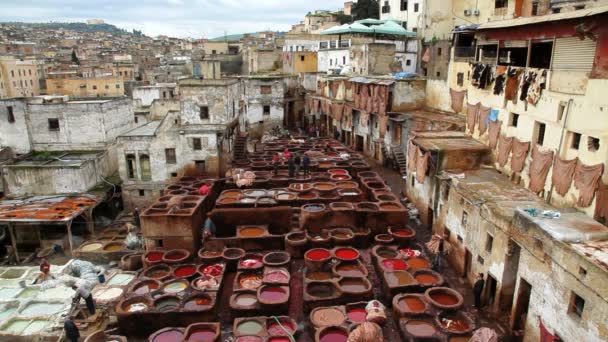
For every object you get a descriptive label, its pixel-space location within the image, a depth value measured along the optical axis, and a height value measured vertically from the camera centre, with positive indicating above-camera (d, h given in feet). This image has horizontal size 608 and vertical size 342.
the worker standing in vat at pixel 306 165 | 88.63 -20.47
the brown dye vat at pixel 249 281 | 54.54 -27.70
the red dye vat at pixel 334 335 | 44.51 -27.91
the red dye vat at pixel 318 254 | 59.62 -26.23
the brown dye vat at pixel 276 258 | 59.57 -26.90
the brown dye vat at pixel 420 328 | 44.14 -27.40
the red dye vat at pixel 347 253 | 60.57 -26.52
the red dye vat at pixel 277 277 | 55.09 -27.20
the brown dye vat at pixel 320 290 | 52.80 -27.69
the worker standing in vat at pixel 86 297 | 51.62 -27.70
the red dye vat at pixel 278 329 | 45.75 -28.20
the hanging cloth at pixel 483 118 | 66.20 -8.33
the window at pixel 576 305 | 35.14 -19.71
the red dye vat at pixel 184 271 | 58.03 -27.96
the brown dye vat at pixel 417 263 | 57.30 -26.64
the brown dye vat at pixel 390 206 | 68.39 -22.56
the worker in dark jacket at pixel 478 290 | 49.16 -25.66
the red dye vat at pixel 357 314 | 47.88 -27.93
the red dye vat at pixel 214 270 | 57.11 -27.17
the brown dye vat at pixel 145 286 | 53.72 -27.78
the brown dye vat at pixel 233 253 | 60.70 -26.78
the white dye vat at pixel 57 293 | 56.59 -30.03
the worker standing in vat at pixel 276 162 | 89.56 -21.07
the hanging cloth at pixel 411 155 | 73.80 -15.91
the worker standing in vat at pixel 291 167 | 86.84 -20.44
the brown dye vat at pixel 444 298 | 47.24 -26.39
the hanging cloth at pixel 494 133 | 62.95 -10.16
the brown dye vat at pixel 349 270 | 55.36 -26.74
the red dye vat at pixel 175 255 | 62.18 -27.42
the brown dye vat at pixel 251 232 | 66.44 -25.85
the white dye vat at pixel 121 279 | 60.00 -29.95
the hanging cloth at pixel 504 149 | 60.13 -11.96
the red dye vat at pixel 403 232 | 64.97 -25.46
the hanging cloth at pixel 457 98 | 86.75 -7.00
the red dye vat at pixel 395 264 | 56.49 -26.36
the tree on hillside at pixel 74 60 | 261.30 +3.66
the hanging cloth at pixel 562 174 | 46.88 -12.12
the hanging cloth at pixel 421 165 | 66.64 -15.85
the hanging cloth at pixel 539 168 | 51.06 -12.49
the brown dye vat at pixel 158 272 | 57.08 -27.66
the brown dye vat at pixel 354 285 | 52.13 -27.07
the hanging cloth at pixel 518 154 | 56.24 -11.85
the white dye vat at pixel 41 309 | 53.26 -30.32
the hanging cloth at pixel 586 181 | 43.21 -11.93
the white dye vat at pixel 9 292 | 57.23 -30.22
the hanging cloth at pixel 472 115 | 69.43 -8.32
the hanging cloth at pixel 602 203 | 42.14 -13.71
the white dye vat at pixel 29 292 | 57.26 -30.23
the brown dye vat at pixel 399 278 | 52.24 -26.15
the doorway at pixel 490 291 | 49.32 -25.89
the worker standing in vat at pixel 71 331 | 45.50 -27.94
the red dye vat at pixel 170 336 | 45.85 -28.83
